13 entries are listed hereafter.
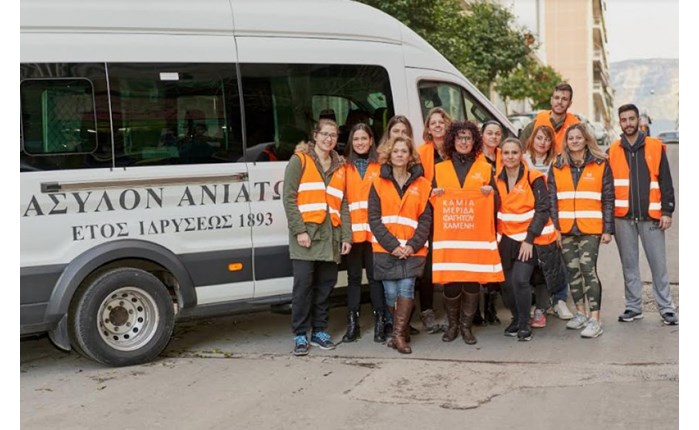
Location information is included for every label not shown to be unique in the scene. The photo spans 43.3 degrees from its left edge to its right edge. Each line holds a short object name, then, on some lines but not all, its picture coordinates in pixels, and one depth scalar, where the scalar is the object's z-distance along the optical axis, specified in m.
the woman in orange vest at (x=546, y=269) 7.23
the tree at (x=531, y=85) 42.16
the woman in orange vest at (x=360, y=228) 6.96
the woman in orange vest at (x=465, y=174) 6.84
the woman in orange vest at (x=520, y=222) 6.95
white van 6.14
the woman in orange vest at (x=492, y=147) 7.12
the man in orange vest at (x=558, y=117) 7.75
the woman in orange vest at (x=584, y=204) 7.06
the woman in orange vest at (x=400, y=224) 6.78
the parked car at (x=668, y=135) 46.95
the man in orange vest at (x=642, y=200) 7.26
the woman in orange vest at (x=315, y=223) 6.71
